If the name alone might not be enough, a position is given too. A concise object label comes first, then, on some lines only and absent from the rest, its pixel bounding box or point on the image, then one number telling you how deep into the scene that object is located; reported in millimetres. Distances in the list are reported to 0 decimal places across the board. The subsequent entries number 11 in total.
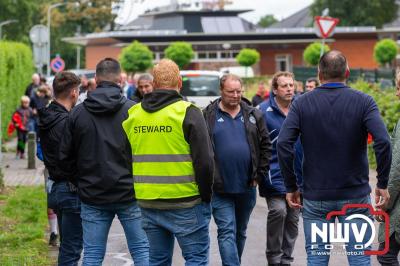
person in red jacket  32169
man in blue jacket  12717
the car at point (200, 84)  35282
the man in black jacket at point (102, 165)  10189
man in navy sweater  9019
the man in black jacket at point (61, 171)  11078
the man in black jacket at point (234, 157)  11746
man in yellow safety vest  9014
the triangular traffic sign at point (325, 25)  30998
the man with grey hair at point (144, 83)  16315
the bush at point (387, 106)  26185
